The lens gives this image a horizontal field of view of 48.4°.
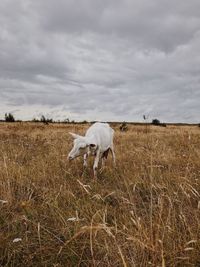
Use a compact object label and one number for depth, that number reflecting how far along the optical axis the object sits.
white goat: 5.04
